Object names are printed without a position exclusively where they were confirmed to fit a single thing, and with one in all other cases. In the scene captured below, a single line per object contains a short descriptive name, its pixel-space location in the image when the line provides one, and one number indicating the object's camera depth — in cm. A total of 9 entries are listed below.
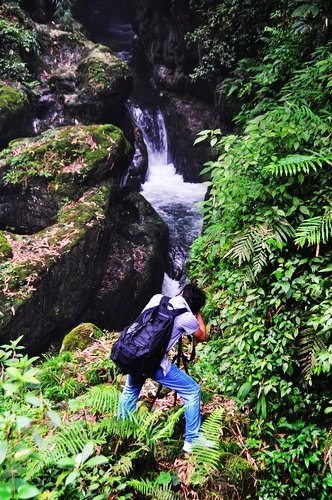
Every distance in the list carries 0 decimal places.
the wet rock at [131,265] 962
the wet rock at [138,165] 1452
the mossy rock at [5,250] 780
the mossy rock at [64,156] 921
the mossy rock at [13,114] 1006
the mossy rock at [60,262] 740
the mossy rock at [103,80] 1260
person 324
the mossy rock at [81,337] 589
